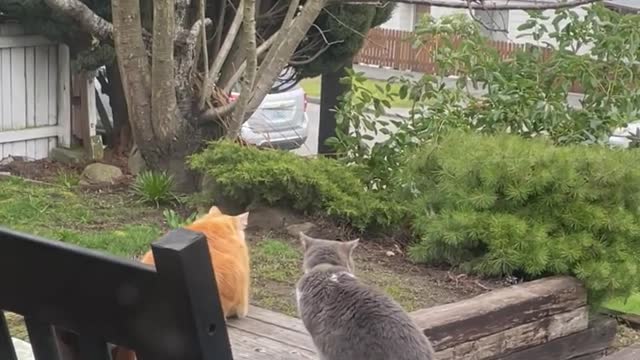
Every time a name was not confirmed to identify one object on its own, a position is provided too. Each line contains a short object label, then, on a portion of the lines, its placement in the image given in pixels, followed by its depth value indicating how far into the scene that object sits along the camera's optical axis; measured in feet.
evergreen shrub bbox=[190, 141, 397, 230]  20.94
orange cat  13.76
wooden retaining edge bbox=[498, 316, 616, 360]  17.37
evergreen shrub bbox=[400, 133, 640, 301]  17.97
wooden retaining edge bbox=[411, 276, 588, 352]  15.08
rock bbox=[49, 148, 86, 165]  31.49
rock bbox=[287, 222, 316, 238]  21.04
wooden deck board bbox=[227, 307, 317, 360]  13.46
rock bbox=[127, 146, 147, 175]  27.78
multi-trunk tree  23.43
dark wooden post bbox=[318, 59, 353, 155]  32.12
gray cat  10.56
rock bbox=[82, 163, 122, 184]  28.04
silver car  37.06
